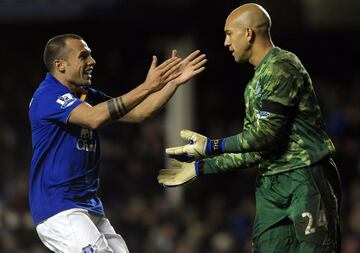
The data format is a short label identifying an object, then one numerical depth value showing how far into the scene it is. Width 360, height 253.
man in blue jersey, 14.49
